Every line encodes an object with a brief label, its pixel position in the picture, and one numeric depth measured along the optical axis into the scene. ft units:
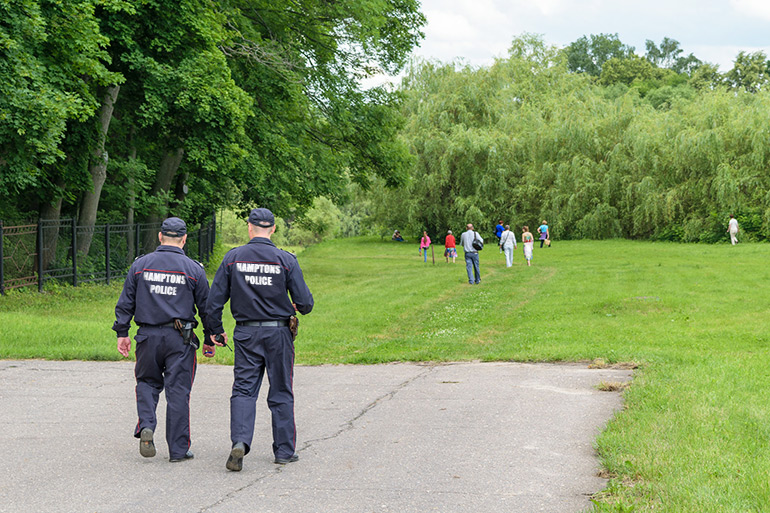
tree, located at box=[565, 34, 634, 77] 431.84
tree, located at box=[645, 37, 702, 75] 426.10
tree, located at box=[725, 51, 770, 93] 311.47
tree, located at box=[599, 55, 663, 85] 373.40
